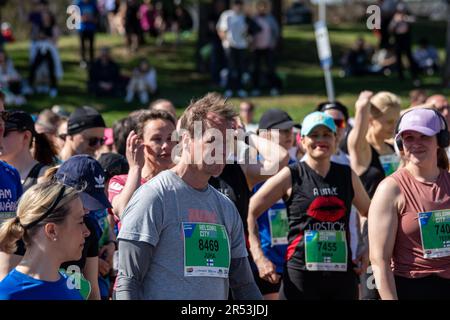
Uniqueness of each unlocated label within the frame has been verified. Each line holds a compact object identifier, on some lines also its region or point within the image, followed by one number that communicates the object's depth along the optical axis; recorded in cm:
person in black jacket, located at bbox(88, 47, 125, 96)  2941
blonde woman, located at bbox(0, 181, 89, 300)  564
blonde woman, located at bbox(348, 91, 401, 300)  1098
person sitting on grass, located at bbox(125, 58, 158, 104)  2936
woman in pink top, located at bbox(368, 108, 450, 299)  758
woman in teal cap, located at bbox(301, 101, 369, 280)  1018
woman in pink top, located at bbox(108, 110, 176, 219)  834
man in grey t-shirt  631
